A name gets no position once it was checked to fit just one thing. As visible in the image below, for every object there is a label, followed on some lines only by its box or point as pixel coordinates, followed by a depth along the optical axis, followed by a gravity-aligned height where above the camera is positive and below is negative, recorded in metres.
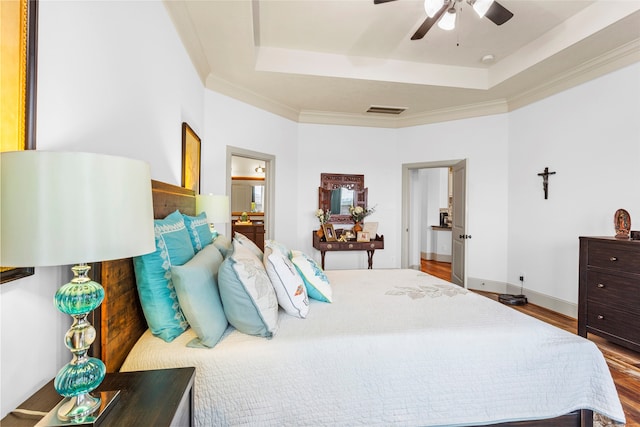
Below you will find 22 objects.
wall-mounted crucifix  3.74 +0.45
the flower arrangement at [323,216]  4.67 -0.04
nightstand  0.85 -0.59
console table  4.46 -0.48
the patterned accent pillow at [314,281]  1.93 -0.44
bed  1.24 -0.69
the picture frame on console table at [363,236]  4.63 -0.33
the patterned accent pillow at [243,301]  1.38 -0.41
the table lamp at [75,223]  0.68 -0.03
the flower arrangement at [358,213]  4.80 +0.02
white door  4.39 -0.12
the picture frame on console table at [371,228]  4.74 -0.21
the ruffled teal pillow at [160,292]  1.32 -0.36
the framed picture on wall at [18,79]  0.85 +0.38
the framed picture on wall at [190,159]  2.67 +0.50
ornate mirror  4.82 +0.32
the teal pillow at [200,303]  1.27 -0.40
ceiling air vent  4.60 +1.63
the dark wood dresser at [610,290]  2.45 -0.61
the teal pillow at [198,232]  1.94 -0.14
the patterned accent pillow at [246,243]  2.03 -0.22
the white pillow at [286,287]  1.64 -0.41
